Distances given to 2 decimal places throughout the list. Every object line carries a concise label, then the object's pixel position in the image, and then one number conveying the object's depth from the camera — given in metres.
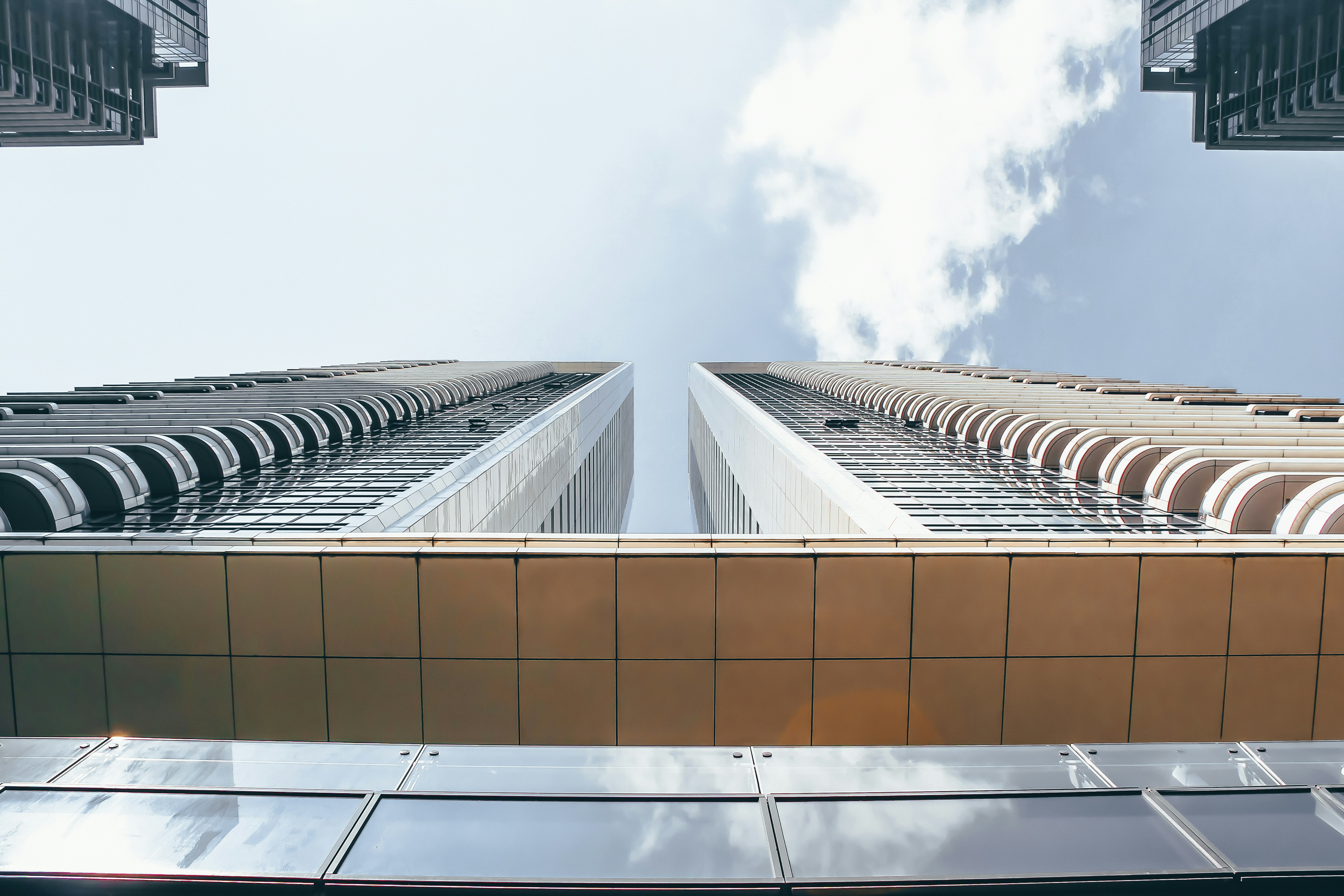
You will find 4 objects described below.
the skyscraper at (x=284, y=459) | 19.95
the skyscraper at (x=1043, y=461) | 19.80
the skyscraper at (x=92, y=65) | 55.41
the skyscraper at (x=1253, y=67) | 56.72
